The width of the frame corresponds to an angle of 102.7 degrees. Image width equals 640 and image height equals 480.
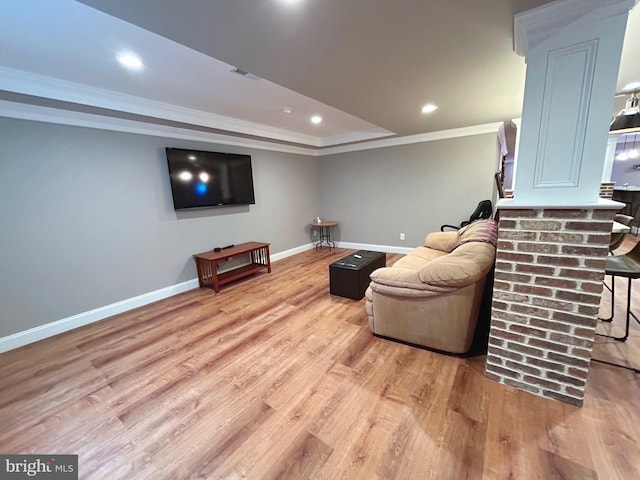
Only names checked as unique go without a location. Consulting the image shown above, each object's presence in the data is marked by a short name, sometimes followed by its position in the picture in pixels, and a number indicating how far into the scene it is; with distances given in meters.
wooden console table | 3.50
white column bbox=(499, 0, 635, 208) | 1.27
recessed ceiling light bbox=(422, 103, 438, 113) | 2.90
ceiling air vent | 2.13
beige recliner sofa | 1.88
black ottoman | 3.06
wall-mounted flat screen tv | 3.41
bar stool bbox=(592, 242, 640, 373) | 1.76
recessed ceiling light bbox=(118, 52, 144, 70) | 1.86
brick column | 1.39
